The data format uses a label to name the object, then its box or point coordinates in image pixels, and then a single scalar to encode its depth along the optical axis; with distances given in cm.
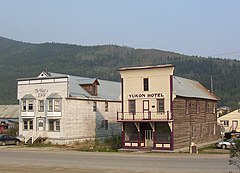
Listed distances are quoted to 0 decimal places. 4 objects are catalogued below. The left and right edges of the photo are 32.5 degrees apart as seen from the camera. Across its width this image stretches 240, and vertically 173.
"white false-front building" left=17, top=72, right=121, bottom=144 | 5369
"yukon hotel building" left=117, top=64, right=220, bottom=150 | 4425
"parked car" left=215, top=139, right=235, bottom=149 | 4628
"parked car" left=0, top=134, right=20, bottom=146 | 5434
